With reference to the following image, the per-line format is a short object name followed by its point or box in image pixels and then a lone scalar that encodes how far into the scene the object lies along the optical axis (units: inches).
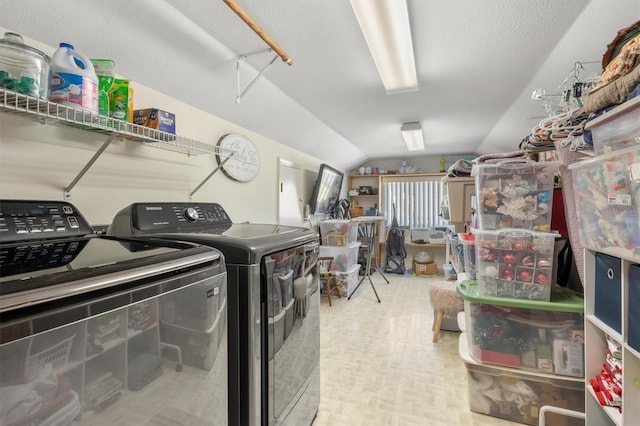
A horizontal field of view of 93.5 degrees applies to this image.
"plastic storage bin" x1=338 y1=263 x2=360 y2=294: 163.5
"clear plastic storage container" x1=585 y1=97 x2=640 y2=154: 37.8
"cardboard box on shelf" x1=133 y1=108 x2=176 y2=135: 59.5
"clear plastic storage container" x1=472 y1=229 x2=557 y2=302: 63.9
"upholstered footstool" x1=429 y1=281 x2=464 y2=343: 107.2
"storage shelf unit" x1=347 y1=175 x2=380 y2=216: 253.9
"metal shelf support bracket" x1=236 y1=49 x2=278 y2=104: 75.3
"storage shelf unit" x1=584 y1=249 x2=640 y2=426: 42.9
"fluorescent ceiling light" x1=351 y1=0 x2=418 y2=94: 52.2
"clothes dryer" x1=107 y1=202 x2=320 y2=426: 43.5
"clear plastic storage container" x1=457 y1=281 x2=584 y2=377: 62.5
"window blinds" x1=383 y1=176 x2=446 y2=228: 241.6
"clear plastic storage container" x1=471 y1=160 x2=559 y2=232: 64.7
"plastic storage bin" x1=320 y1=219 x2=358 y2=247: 168.2
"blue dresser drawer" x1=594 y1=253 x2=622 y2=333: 46.6
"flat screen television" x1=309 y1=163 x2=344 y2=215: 162.9
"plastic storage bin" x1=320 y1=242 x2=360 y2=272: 165.9
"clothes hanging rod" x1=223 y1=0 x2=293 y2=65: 49.8
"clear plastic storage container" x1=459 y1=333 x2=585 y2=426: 64.6
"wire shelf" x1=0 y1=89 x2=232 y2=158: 37.6
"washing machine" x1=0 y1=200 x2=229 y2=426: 20.3
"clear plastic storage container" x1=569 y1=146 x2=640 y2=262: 38.5
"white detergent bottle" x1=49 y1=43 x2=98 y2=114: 41.8
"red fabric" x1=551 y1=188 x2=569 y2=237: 76.8
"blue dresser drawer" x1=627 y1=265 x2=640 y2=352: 41.1
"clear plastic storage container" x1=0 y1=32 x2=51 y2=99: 37.4
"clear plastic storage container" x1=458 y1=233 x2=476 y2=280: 85.4
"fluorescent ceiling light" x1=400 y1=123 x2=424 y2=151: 144.6
